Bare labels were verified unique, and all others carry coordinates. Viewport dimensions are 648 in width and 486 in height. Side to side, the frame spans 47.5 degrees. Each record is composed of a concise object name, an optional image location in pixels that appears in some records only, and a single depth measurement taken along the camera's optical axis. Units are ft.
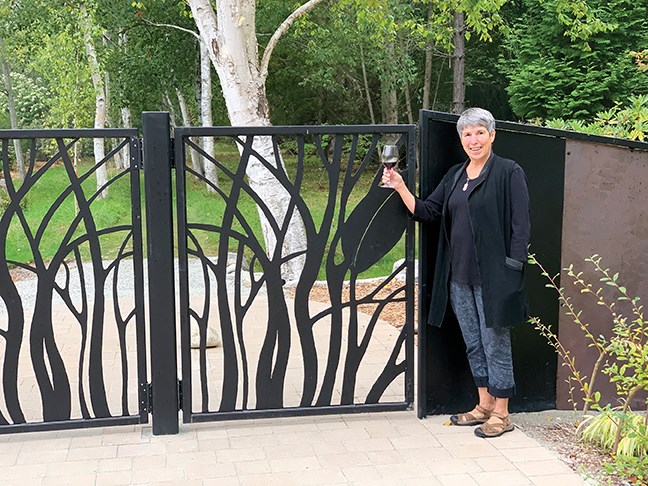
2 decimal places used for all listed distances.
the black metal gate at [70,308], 13.20
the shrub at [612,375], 11.70
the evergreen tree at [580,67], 50.06
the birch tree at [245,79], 29.68
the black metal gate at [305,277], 13.73
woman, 12.95
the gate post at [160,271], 13.15
